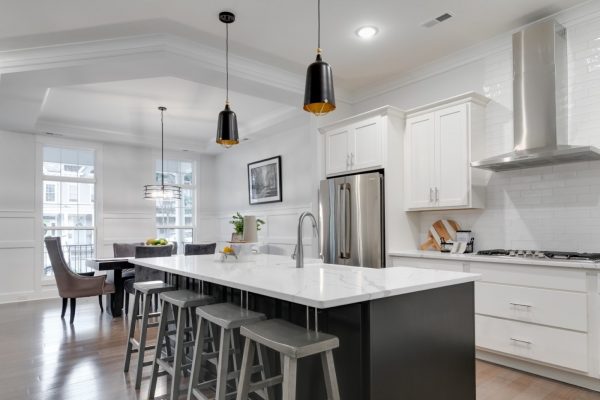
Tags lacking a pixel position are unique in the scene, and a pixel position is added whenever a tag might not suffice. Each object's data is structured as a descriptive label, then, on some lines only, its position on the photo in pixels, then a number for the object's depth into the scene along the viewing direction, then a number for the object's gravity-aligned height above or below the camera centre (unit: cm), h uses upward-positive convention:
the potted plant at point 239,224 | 657 -30
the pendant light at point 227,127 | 312 +65
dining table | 471 -89
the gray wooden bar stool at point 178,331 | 233 -81
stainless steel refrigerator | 388 -15
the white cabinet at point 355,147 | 398 +66
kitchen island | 162 -56
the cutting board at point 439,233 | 386 -28
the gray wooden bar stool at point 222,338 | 187 -69
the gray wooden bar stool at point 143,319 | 275 -87
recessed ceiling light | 330 +153
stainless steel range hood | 301 +88
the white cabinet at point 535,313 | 257 -79
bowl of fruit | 527 -48
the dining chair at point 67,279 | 458 -86
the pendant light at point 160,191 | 578 +25
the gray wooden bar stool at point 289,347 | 148 -56
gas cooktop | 271 -38
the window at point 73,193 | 663 +26
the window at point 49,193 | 639 +26
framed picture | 645 +46
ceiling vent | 313 +155
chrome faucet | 242 -28
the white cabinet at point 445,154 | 345 +50
